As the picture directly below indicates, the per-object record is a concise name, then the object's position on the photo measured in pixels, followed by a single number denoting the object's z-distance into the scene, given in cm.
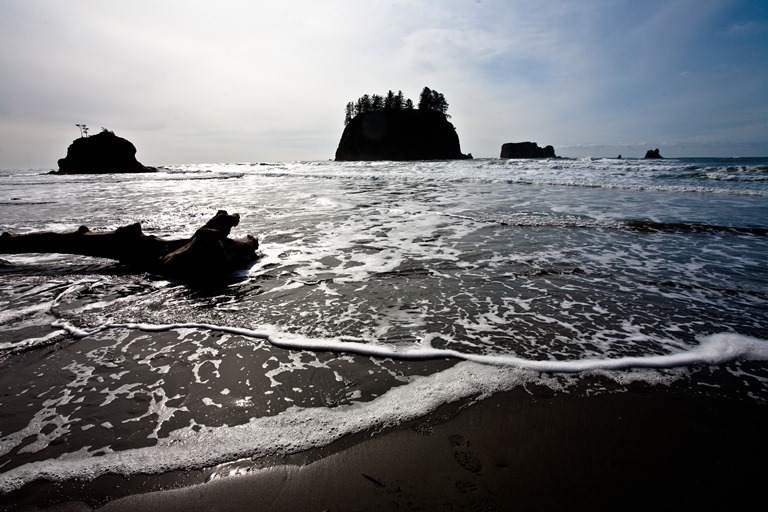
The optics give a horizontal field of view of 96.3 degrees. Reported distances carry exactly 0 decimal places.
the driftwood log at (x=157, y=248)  522
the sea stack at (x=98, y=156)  5725
